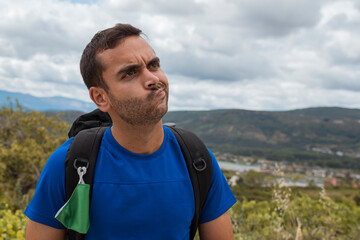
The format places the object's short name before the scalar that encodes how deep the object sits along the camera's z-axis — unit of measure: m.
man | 1.54
